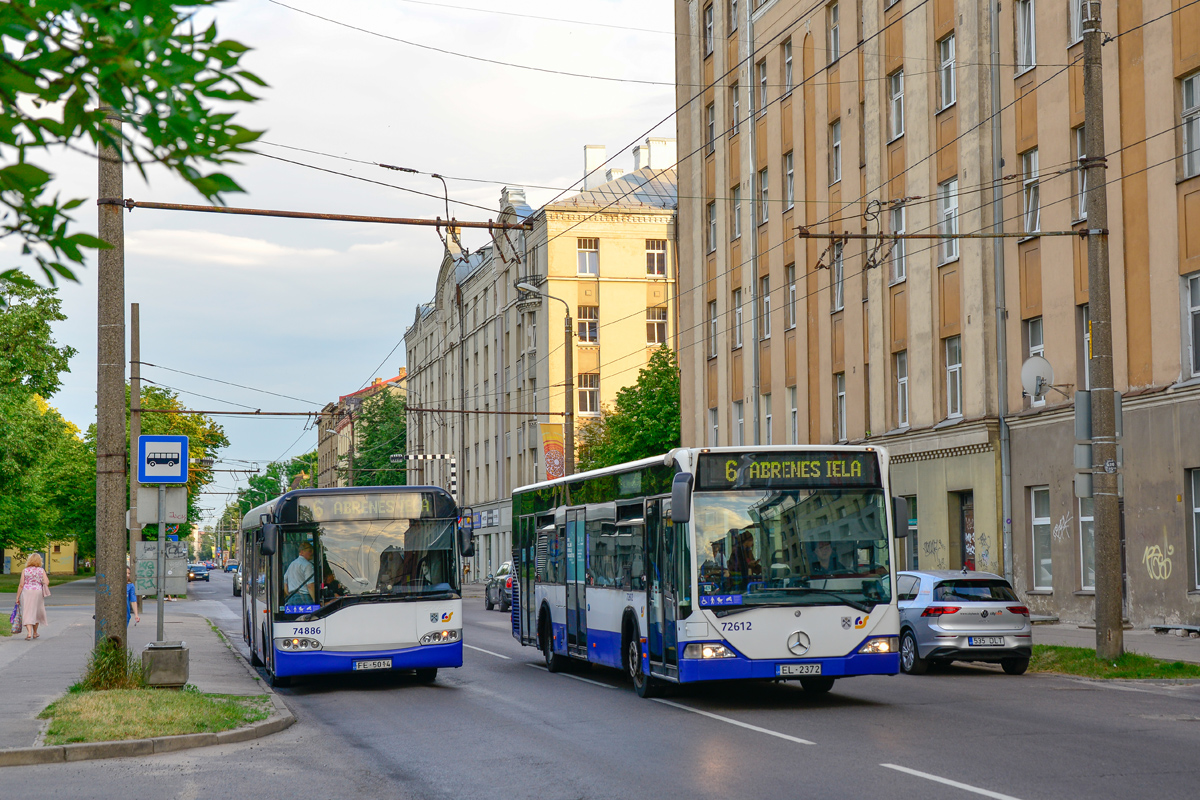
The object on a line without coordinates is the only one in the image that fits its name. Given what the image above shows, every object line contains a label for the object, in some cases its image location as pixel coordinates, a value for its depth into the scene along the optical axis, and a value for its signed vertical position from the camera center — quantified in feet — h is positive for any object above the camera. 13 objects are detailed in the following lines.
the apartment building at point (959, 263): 78.12 +17.13
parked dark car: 140.97 -9.05
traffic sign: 53.78 +1.76
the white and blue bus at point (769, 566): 45.93 -2.25
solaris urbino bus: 57.11 -3.21
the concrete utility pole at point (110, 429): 48.83 +2.71
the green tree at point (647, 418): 171.63 +10.27
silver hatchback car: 61.36 -5.55
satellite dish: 86.58 +7.44
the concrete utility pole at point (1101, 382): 58.23 +4.81
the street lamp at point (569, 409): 125.85 +8.48
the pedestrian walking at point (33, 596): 90.68 -5.82
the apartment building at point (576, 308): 209.05 +29.82
